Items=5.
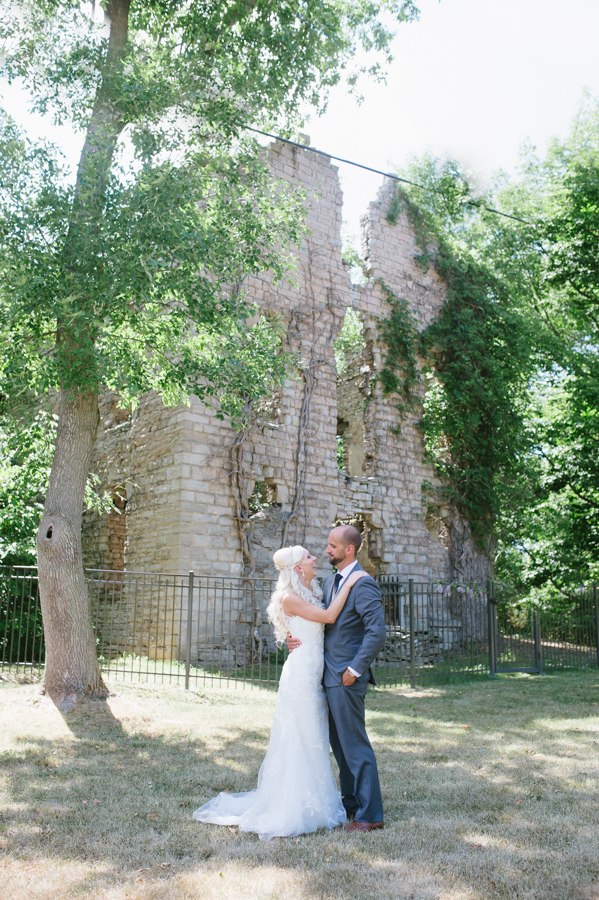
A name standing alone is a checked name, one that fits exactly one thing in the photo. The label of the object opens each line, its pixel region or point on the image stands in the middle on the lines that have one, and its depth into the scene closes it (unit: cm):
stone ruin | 1129
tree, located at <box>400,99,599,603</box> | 1531
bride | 366
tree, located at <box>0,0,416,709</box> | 700
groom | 371
